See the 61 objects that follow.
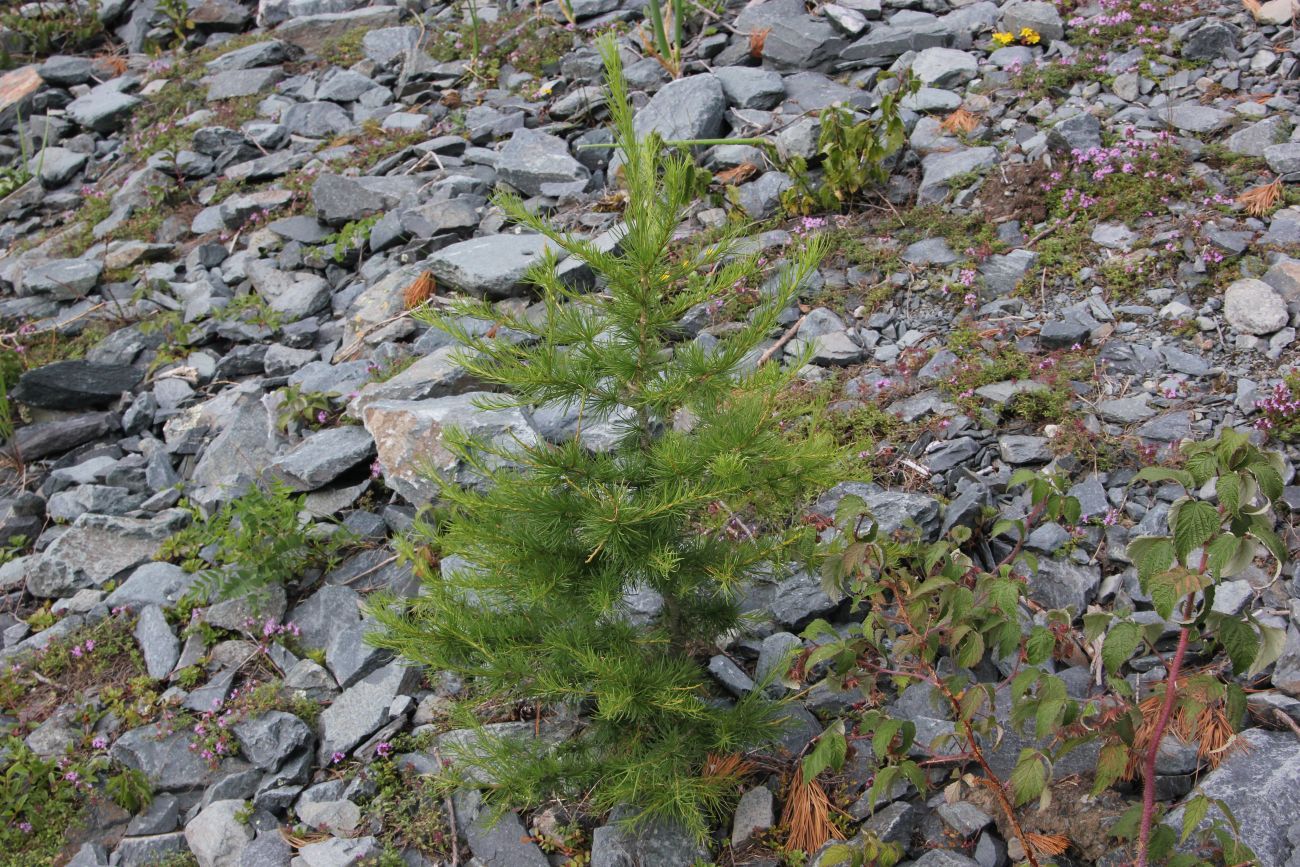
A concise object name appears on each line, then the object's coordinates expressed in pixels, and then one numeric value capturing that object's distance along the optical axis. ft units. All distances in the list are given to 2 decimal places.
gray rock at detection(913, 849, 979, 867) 8.68
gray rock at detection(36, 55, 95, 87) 32.76
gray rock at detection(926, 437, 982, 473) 13.00
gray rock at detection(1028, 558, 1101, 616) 11.14
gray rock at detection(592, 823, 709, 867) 9.78
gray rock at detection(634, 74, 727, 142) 20.26
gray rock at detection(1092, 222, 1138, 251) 15.39
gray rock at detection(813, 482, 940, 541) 11.88
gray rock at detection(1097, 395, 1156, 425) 12.82
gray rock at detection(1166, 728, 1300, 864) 8.30
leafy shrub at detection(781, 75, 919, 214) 17.39
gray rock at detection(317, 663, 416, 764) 11.82
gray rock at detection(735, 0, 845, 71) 22.04
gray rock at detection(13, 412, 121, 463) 18.84
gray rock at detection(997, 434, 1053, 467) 12.67
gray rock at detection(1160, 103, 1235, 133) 16.80
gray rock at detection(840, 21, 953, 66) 21.13
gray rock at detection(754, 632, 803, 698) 10.87
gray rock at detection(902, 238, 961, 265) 16.22
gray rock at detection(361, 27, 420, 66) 28.73
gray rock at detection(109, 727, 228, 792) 12.02
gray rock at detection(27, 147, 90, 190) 28.71
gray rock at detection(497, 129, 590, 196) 20.94
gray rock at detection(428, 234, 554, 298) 17.79
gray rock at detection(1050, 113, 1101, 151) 16.89
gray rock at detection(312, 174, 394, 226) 21.91
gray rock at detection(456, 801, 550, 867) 10.26
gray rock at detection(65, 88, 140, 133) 29.99
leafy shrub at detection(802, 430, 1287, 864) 7.32
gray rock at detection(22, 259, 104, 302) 23.02
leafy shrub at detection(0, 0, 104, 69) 34.83
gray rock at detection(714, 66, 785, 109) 21.04
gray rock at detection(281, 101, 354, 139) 26.40
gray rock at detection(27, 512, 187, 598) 15.24
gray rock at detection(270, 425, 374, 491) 15.02
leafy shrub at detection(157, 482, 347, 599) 13.62
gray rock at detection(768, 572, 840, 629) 11.58
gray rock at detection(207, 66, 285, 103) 29.09
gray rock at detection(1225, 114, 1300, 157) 16.11
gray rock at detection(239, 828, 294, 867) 10.67
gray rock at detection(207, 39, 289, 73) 30.35
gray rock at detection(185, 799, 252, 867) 10.96
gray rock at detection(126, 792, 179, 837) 11.65
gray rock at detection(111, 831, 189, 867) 11.25
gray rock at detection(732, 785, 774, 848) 9.75
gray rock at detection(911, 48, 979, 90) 19.99
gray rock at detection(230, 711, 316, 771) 11.86
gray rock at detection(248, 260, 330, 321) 20.39
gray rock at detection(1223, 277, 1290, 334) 13.44
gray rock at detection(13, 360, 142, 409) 19.48
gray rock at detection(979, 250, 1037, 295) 15.48
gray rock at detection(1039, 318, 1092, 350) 14.17
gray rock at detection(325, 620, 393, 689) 12.69
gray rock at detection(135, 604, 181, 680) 13.50
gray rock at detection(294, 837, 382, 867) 10.32
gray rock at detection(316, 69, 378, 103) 27.50
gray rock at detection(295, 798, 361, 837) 10.89
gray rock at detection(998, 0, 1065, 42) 20.18
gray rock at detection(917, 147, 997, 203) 17.49
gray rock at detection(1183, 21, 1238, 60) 18.57
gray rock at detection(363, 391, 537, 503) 13.79
